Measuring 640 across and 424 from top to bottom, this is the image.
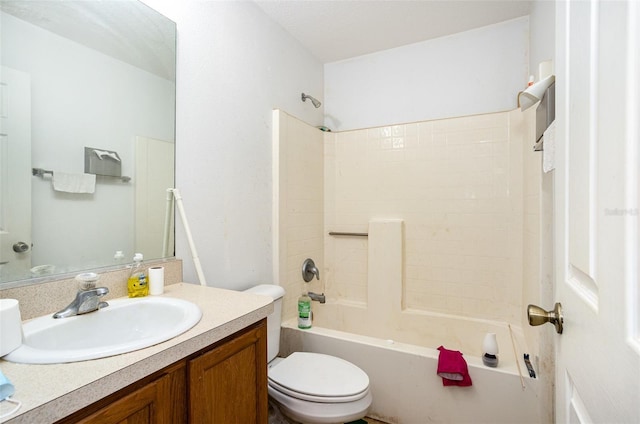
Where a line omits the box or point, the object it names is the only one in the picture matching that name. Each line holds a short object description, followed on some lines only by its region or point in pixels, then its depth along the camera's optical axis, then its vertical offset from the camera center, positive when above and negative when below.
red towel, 1.49 -0.77
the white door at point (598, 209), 0.34 +0.00
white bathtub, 1.43 -0.85
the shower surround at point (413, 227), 2.00 -0.11
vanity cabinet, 0.63 -0.45
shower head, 2.26 +0.83
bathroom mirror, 0.91 +0.27
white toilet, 1.26 -0.76
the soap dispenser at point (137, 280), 1.10 -0.25
